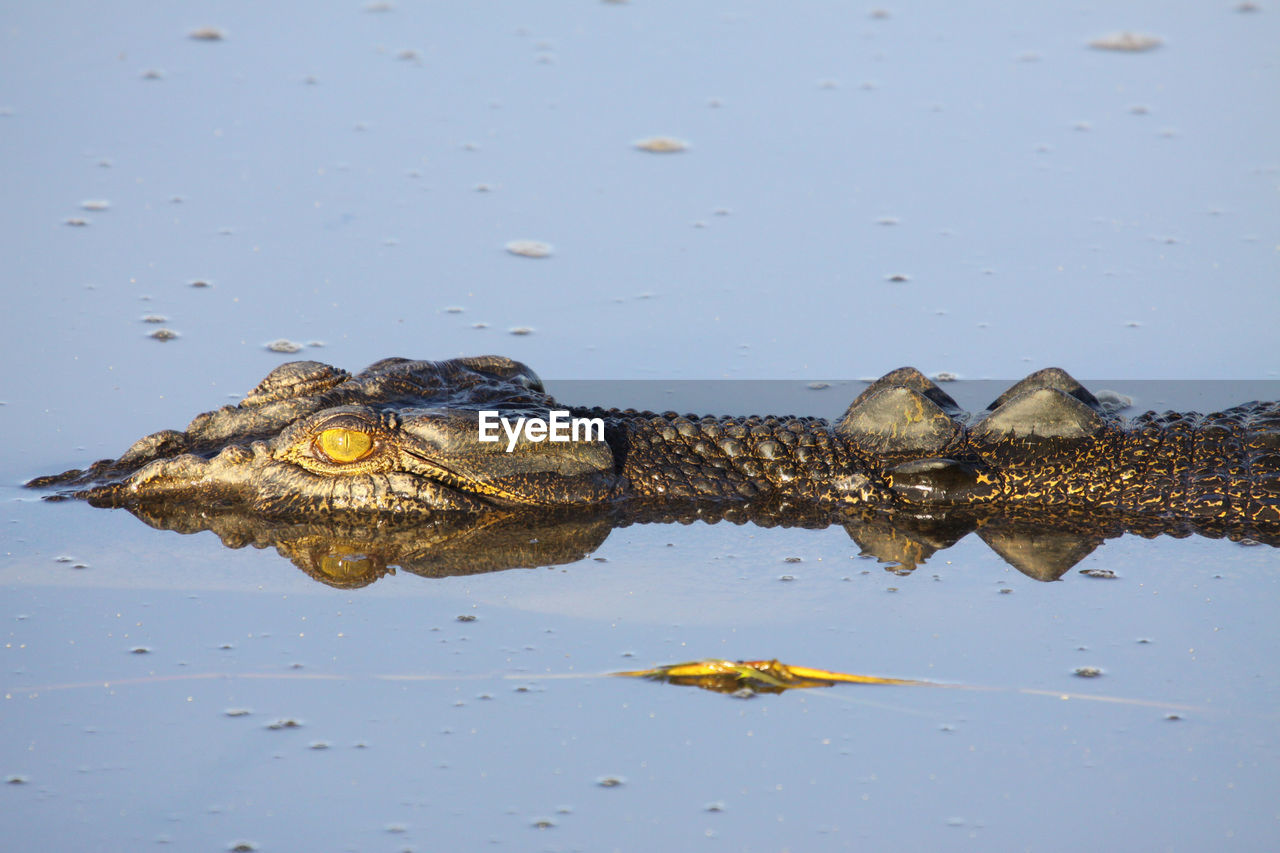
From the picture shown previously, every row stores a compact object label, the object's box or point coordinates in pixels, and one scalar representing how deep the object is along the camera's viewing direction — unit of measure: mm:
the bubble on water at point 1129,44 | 21891
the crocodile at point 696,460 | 11633
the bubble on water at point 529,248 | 16281
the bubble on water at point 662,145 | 18578
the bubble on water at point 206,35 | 21484
